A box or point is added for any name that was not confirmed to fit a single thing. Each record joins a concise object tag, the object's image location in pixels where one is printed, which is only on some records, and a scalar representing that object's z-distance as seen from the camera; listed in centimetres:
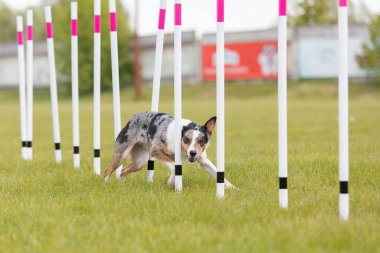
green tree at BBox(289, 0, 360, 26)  6669
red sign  5262
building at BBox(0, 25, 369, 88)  5034
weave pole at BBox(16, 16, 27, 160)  1209
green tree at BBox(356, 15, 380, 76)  4892
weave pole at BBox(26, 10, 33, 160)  1177
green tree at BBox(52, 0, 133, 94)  5947
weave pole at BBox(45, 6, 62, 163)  1092
